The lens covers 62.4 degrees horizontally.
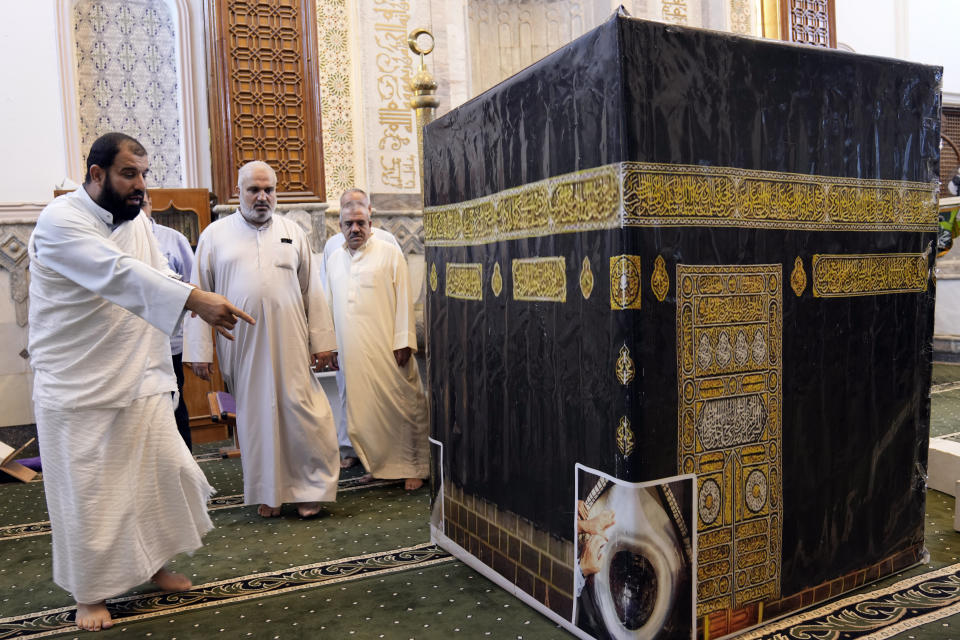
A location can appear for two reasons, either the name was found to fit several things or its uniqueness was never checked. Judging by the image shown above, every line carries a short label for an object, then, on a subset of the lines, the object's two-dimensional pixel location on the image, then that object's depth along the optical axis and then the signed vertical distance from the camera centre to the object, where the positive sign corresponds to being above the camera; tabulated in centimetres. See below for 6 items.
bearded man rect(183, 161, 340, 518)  329 -37
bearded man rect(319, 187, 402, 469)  382 -61
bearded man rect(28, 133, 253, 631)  221 -31
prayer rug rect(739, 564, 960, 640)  194 -93
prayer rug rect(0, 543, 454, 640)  228 -99
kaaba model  178 -17
